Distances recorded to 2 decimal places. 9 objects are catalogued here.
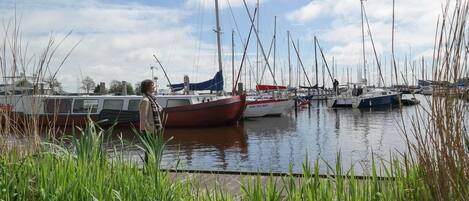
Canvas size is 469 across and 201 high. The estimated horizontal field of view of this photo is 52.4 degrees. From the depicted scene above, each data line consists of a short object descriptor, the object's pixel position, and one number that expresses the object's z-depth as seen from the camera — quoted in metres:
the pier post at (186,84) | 27.62
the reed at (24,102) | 4.50
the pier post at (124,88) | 26.95
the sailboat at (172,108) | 24.06
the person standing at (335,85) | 49.59
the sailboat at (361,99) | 44.84
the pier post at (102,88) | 28.89
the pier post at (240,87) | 30.67
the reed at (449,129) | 2.63
